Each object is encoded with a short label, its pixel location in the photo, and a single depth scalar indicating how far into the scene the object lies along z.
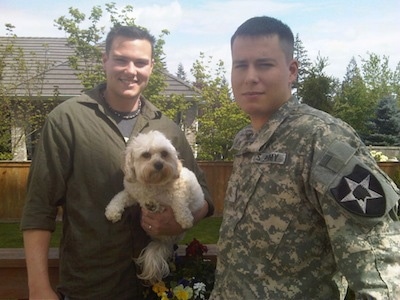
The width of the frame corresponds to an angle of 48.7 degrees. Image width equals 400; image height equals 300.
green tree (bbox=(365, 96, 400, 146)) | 25.61
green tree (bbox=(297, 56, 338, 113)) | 19.83
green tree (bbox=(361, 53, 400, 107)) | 34.59
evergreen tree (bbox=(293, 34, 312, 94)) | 41.08
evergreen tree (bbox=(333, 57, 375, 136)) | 28.97
